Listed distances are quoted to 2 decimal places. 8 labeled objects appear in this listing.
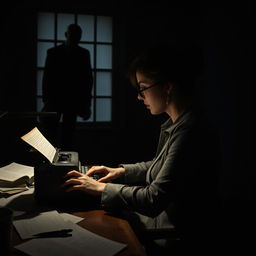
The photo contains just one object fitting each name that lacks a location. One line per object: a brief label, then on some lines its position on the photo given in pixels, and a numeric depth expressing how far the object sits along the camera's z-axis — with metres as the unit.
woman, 1.29
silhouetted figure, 3.90
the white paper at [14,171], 1.64
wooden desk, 1.03
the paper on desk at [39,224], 1.12
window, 4.66
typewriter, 1.37
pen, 1.09
